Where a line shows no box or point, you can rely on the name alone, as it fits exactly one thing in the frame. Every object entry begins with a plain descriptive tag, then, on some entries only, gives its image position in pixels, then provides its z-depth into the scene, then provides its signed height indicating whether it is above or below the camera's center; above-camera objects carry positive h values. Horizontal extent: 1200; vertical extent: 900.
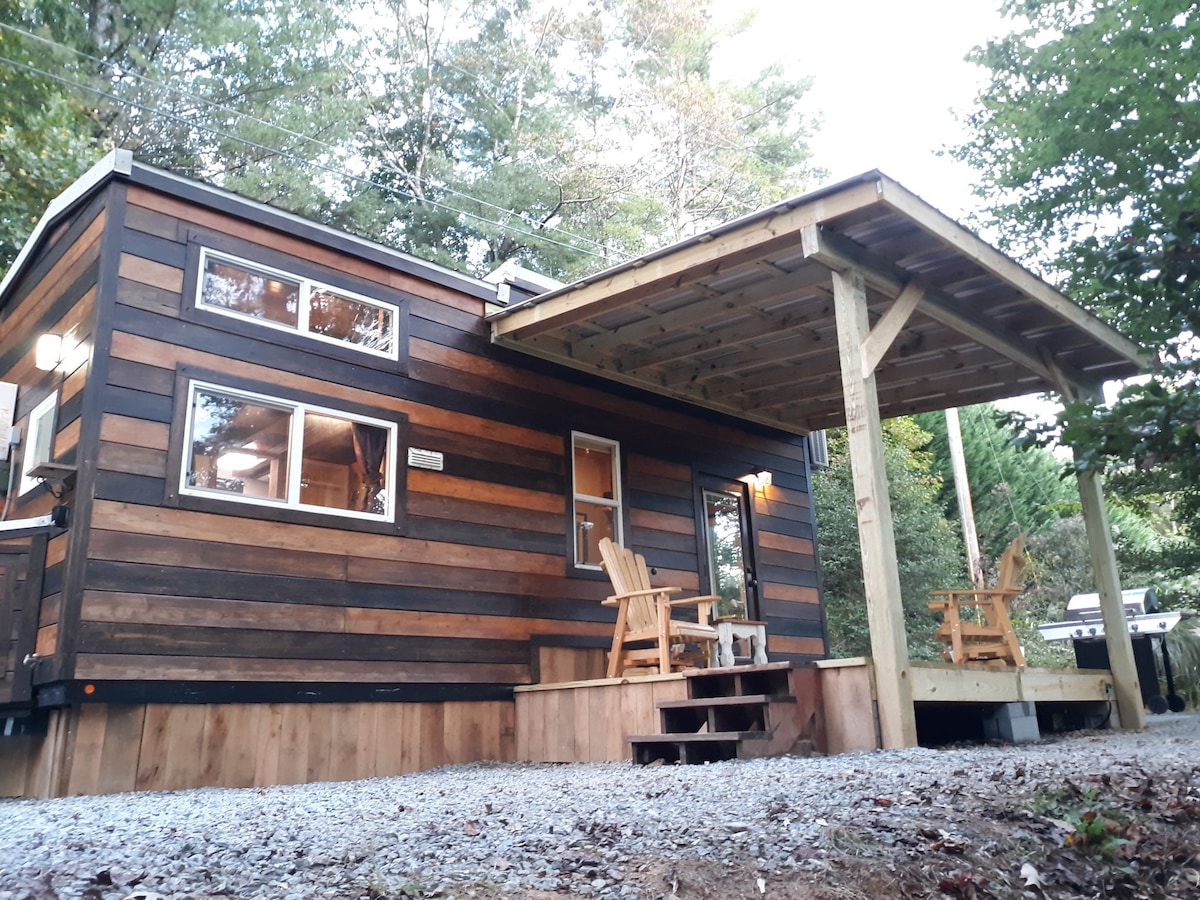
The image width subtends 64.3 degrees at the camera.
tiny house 4.77 +1.12
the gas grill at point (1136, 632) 8.14 +0.30
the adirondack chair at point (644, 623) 5.96 +0.39
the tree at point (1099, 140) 5.14 +5.42
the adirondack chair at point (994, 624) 6.42 +0.33
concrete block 5.87 -0.32
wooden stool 6.50 +0.30
